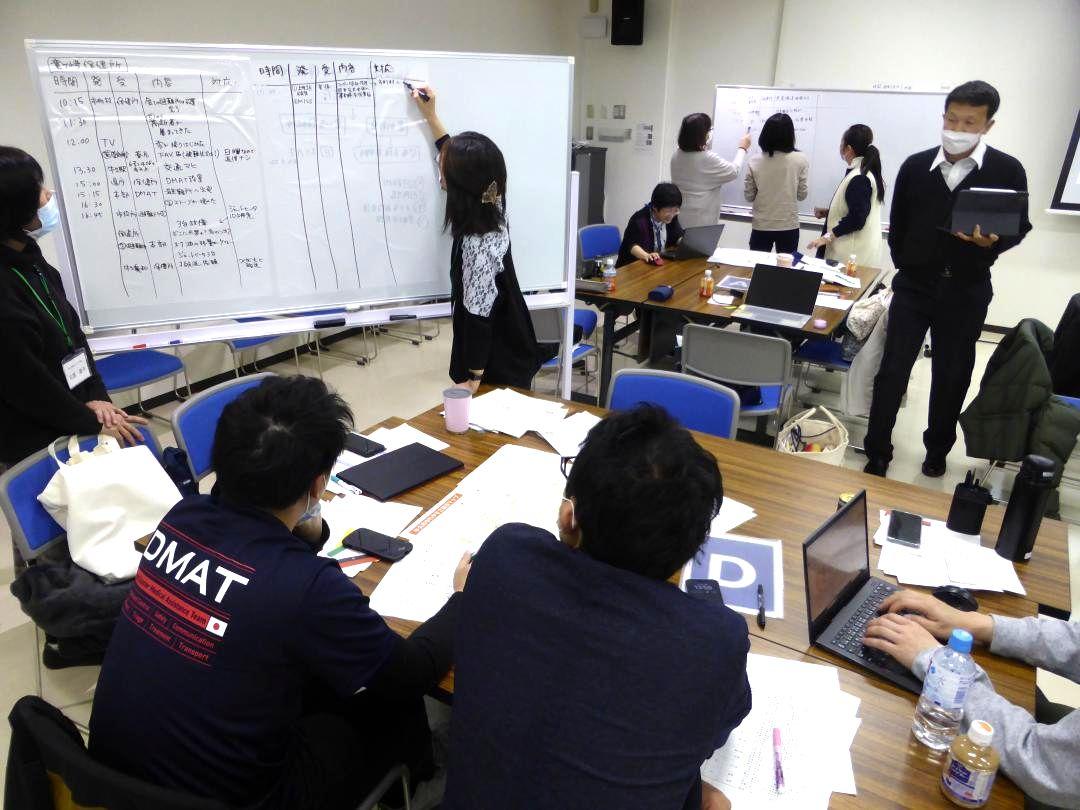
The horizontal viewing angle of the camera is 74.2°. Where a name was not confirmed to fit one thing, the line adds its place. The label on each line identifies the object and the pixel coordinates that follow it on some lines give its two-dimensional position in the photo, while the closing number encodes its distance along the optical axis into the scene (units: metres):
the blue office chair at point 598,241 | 4.97
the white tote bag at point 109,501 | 1.92
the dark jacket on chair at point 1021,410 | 3.10
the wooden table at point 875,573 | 1.16
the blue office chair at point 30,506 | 1.84
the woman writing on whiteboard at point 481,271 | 2.48
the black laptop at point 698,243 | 4.67
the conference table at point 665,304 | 3.71
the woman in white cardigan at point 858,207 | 4.55
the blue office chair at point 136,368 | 3.40
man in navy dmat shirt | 1.12
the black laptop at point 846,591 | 1.36
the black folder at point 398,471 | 1.91
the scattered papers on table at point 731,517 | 1.78
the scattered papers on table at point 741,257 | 4.66
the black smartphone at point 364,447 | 2.10
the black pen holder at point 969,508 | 1.73
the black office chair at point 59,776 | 0.97
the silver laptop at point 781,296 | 3.61
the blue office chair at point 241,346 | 4.17
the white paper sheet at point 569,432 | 2.13
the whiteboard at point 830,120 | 5.70
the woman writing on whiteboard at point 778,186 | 5.05
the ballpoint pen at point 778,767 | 1.15
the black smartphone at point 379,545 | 1.64
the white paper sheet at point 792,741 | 1.13
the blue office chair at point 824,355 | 3.89
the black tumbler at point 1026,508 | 1.61
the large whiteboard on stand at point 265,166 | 2.39
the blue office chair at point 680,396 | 2.42
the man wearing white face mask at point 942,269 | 3.07
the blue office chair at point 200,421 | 2.24
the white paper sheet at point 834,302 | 3.83
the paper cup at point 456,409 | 2.19
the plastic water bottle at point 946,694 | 1.18
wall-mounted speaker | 6.59
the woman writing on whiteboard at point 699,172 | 5.04
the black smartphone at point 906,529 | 1.71
